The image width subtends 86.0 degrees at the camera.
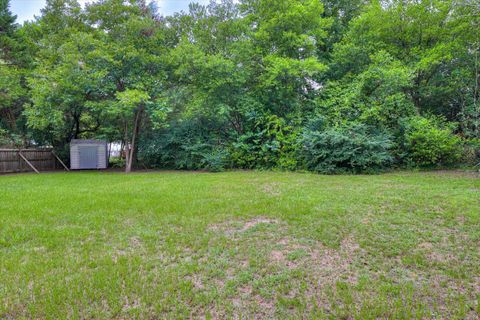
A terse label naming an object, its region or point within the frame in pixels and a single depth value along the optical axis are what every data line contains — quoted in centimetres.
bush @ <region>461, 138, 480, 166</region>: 913
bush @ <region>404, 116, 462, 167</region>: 914
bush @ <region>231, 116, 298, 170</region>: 1053
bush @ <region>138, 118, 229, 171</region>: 1149
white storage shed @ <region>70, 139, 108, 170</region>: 1220
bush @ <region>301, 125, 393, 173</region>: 884
